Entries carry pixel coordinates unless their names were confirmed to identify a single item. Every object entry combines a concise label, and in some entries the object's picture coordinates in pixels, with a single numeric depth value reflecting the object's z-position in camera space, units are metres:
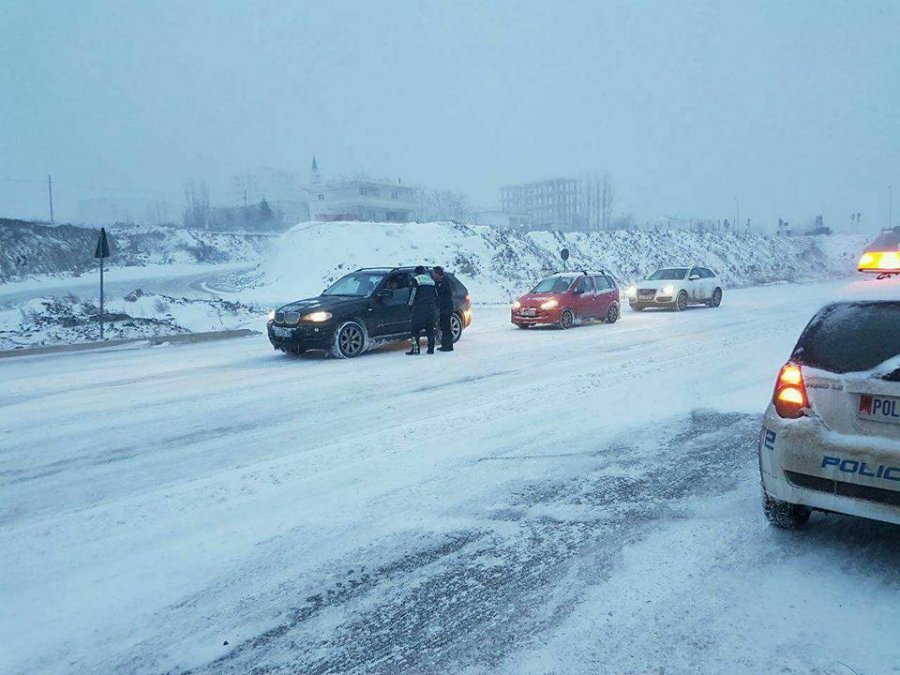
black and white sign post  17.09
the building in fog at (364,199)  88.06
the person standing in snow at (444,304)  13.28
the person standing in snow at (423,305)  12.71
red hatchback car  17.56
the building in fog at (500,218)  107.19
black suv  12.27
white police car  3.55
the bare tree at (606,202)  117.31
